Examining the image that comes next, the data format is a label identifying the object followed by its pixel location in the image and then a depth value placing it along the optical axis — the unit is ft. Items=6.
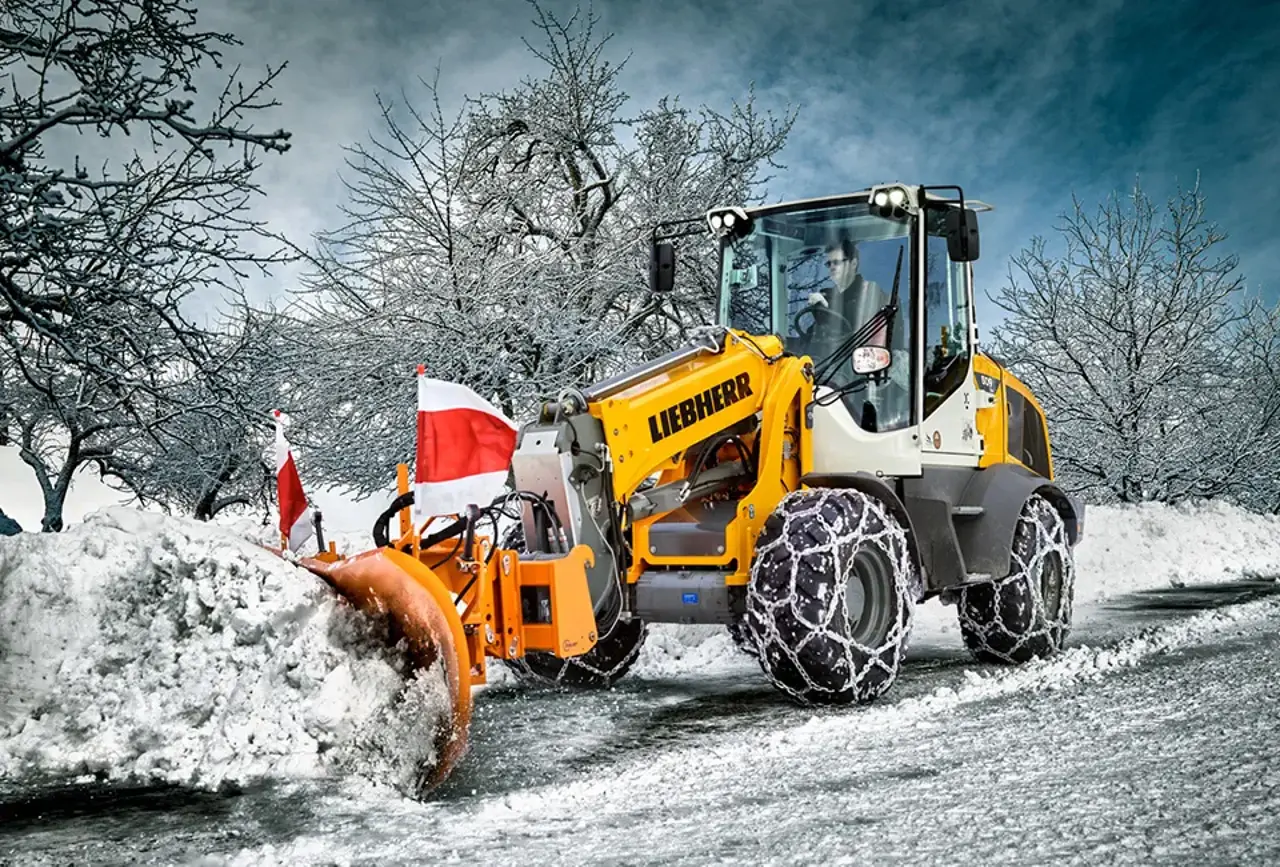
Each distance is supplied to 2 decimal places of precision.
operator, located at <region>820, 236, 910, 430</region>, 22.95
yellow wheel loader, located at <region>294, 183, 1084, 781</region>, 16.89
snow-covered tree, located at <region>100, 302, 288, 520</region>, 43.47
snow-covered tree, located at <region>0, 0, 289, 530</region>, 24.53
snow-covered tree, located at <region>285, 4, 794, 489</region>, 47.32
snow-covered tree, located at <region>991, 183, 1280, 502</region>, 67.67
